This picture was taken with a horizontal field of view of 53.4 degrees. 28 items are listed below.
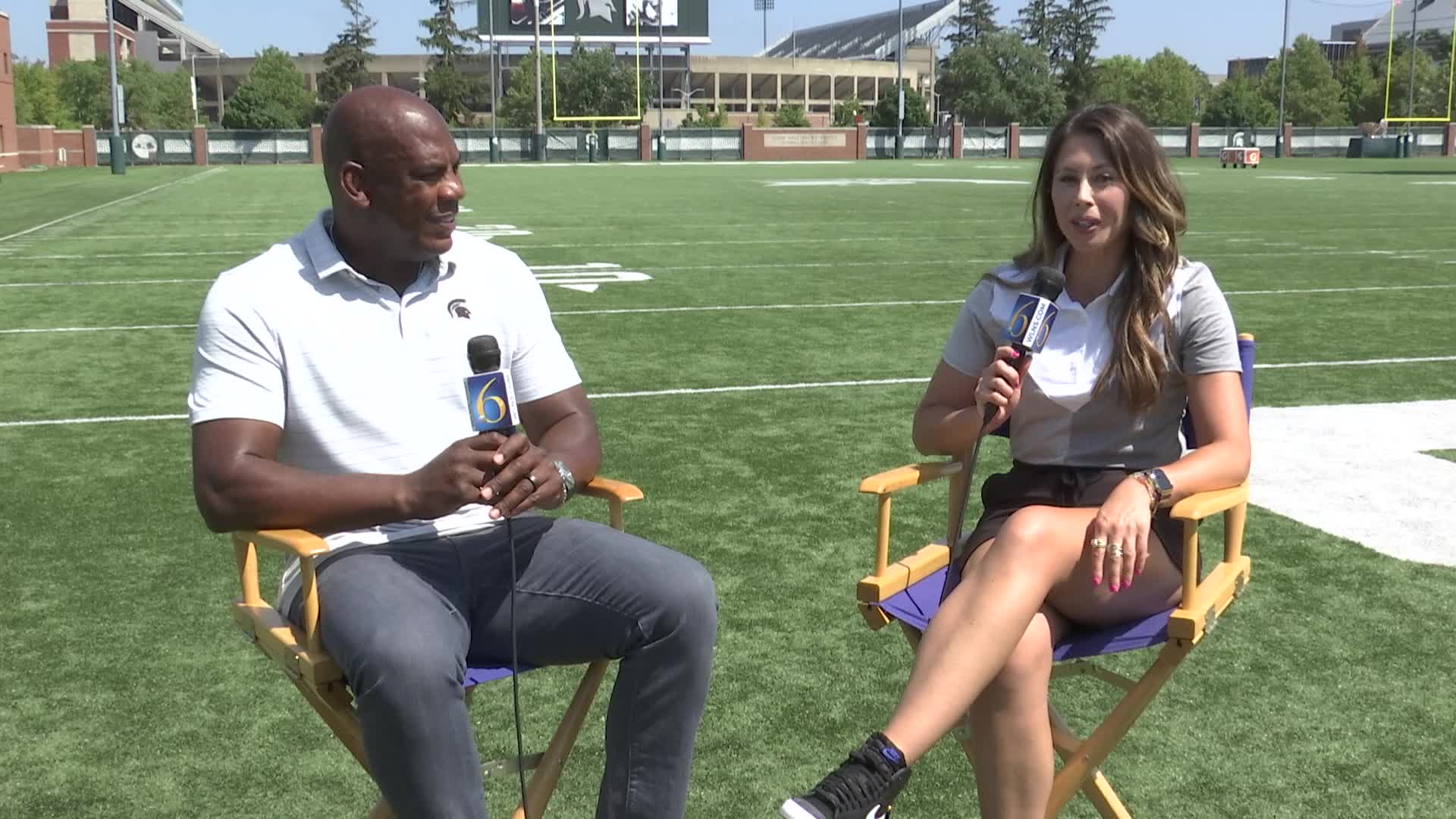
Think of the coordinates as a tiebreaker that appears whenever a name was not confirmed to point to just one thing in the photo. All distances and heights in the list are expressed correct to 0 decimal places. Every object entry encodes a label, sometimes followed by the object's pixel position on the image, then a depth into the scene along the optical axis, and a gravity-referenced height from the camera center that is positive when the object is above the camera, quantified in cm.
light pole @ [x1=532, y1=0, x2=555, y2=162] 6094 +191
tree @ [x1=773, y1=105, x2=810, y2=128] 8219 +399
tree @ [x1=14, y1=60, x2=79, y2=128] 7006 +473
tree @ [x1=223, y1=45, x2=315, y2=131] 8962 +722
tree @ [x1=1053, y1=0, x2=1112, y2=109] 10338 +1087
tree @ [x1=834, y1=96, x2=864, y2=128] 10121 +542
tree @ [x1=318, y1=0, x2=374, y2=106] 9669 +919
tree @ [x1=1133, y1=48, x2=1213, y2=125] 9638 +633
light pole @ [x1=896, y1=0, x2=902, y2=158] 6431 +248
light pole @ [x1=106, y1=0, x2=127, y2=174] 4356 +148
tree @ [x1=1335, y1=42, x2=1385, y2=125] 8812 +577
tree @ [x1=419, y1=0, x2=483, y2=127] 9200 +768
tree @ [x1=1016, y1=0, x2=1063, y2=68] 10625 +1171
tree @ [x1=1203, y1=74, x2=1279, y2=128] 7819 +429
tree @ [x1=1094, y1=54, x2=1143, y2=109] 9794 +757
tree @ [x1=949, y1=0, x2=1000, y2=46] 11662 +1355
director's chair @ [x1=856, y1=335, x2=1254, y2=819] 261 -82
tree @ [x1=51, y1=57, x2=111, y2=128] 10212 +718
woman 262 -53
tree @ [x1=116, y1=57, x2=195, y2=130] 9438 +627
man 249 -51
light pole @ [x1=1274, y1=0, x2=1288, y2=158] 6134 +207
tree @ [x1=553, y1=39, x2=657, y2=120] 8412 +611
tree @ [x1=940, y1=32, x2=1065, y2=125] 9525 +687
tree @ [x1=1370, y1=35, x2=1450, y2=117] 7788 +554
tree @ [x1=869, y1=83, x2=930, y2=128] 7944 +423
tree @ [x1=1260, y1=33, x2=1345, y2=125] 8775 +568
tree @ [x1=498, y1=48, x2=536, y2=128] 8892 +569
